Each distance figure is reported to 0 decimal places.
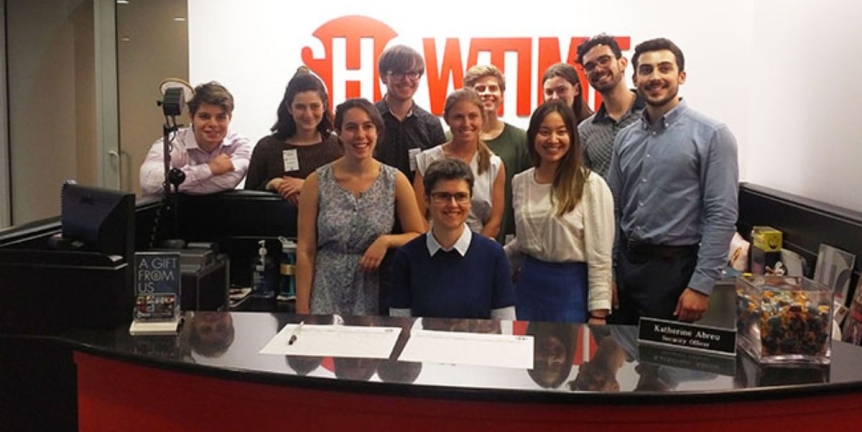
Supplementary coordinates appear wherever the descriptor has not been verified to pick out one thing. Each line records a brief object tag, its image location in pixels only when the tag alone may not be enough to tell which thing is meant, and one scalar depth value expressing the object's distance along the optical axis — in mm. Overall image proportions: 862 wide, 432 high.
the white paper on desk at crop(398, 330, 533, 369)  1591
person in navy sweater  2221
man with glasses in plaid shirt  3264
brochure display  1812
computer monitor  1855
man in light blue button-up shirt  2605
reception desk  1432
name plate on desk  1643
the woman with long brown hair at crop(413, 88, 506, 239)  2912
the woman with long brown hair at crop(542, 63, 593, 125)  3688
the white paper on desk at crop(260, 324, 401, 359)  1639
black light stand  3037
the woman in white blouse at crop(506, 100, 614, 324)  2562
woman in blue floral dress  2613
